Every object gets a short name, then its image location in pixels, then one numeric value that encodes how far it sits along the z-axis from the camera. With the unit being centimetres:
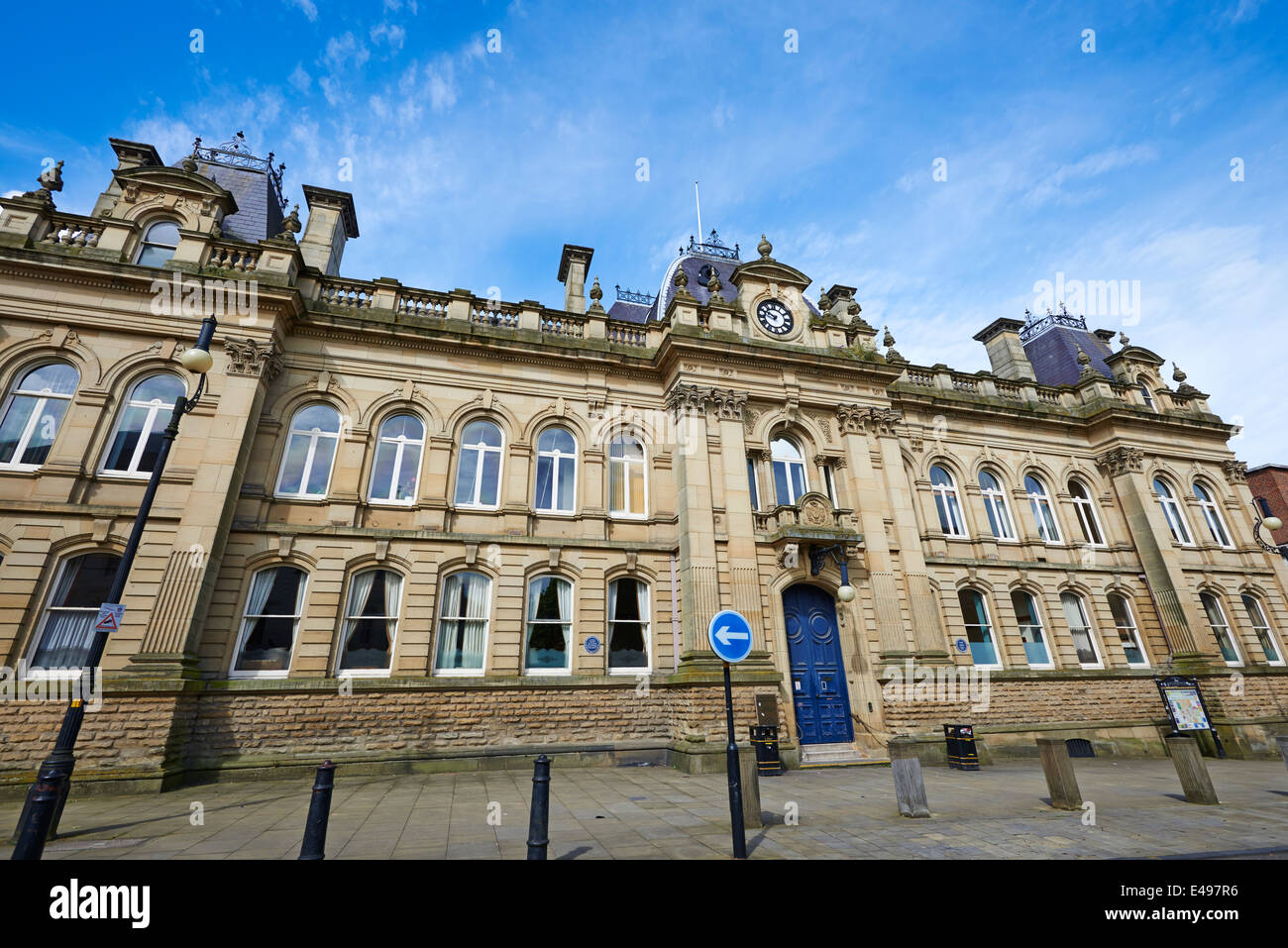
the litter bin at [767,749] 1251
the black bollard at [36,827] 527
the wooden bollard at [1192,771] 930
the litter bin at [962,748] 1364
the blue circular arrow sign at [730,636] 670
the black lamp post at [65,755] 530
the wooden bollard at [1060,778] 868
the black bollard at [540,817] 523
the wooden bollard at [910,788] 801
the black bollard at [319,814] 505
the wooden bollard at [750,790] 738
